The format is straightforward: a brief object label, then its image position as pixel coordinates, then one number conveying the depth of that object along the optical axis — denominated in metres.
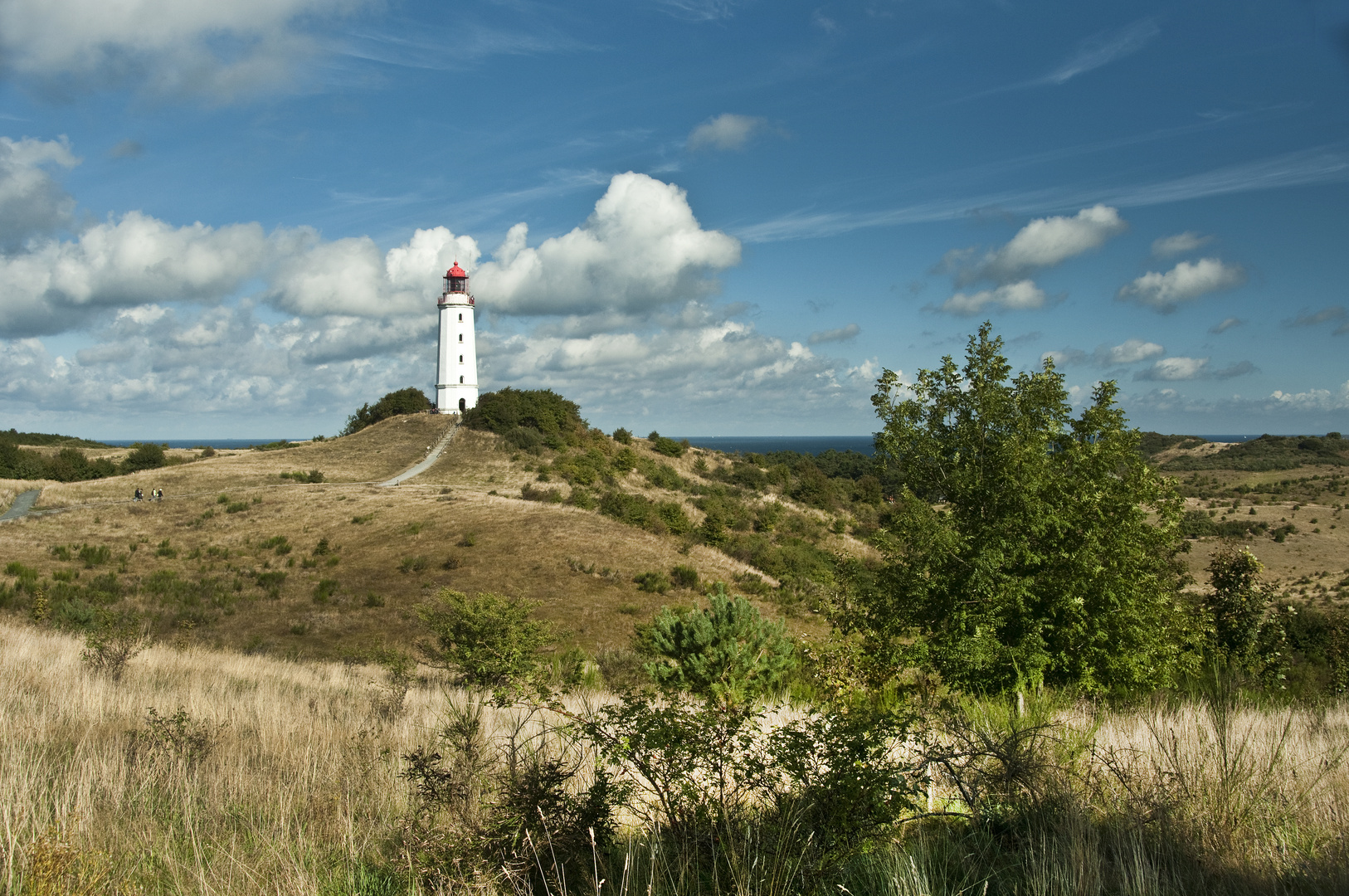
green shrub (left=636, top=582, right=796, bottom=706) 13.76
